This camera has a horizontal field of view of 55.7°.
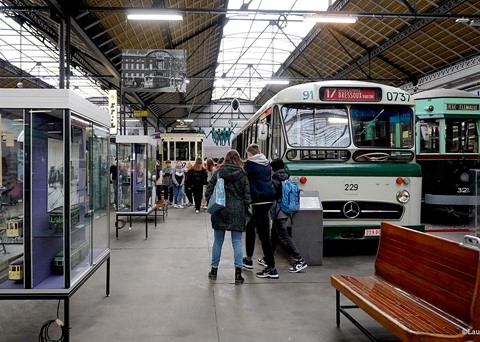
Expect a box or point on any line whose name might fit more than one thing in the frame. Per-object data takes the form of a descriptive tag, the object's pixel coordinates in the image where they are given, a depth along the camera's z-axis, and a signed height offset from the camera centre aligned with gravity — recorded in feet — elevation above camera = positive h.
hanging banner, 43.62 +9.43
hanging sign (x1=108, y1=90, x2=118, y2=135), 54.73 +7.76
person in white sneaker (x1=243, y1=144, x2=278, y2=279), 20.29 -1.32
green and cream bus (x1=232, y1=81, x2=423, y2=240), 23.53 +0.85
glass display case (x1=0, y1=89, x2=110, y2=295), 12.66 -0.64
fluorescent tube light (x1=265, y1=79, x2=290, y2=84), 64.18 +12.50
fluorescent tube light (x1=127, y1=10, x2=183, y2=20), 33.81 +11.32
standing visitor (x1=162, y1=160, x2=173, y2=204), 52.11 -1.48
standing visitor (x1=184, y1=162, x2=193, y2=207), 50.60 -2.89
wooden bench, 9.91 -3.32
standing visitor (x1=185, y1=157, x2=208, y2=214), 46.42 -1.37
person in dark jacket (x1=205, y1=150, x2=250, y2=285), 19.04 -1.59
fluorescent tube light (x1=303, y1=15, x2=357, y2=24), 34.88 +11.56
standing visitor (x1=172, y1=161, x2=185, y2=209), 48.85 -1.92
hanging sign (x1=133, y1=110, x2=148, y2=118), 67.31 +7.96
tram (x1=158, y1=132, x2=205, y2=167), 66.28 +3.01
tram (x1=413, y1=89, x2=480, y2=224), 36.32 +1.46
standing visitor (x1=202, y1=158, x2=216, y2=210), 48.85 +0.00
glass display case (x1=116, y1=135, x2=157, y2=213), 33.30 -0.54
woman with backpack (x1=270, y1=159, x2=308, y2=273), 21.17 -2.48
